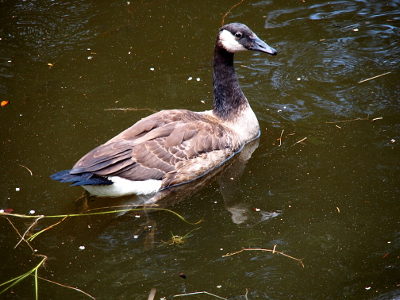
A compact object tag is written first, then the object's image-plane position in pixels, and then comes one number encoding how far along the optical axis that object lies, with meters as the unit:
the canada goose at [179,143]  11.53
